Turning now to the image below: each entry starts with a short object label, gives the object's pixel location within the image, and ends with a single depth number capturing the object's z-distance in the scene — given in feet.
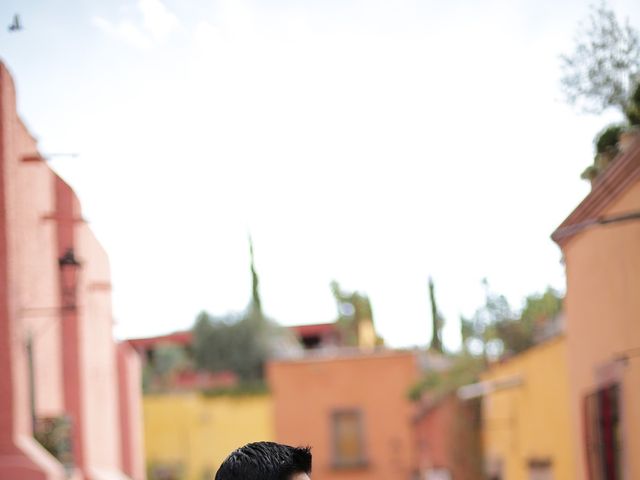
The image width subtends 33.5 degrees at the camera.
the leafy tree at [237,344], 112.06
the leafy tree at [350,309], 127.13
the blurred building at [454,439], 65.10
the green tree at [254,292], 116.60
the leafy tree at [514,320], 52.65
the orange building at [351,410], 84.23
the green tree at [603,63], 27.73
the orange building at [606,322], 24.84
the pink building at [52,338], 35.29
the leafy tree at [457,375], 67.26
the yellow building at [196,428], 99.09
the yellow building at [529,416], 43.14
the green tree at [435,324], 113.09
